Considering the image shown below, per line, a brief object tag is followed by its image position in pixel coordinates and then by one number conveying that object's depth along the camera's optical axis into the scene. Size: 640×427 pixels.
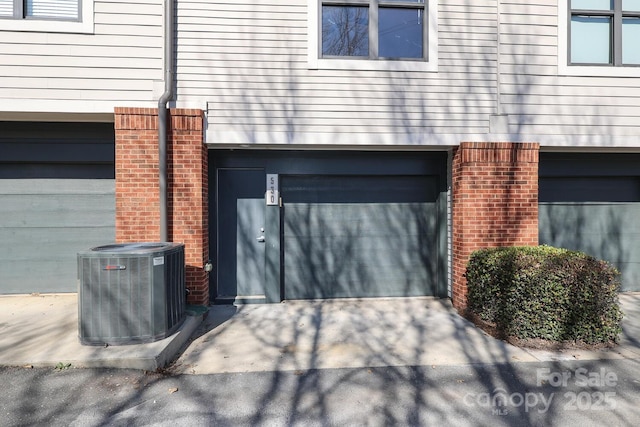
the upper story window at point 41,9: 4.73
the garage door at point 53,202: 5.50
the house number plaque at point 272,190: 5.57
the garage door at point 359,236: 5.81
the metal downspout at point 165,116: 4.74
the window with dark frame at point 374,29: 5.27
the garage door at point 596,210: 6.14
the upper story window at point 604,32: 5.44
